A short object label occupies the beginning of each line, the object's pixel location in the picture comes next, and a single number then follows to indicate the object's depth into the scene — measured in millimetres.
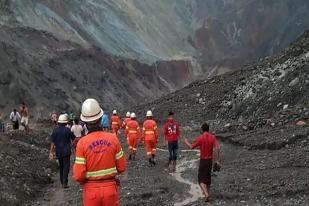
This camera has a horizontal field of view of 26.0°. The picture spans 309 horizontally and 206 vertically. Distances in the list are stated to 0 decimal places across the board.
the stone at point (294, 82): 31031
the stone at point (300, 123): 23562
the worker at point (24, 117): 29909
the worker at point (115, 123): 30100
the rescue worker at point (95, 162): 7617
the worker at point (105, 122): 25884
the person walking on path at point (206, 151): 14109
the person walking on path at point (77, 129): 20375
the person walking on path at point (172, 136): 19328
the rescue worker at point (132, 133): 22281
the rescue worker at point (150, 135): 20656
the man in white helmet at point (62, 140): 16166
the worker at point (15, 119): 30453
